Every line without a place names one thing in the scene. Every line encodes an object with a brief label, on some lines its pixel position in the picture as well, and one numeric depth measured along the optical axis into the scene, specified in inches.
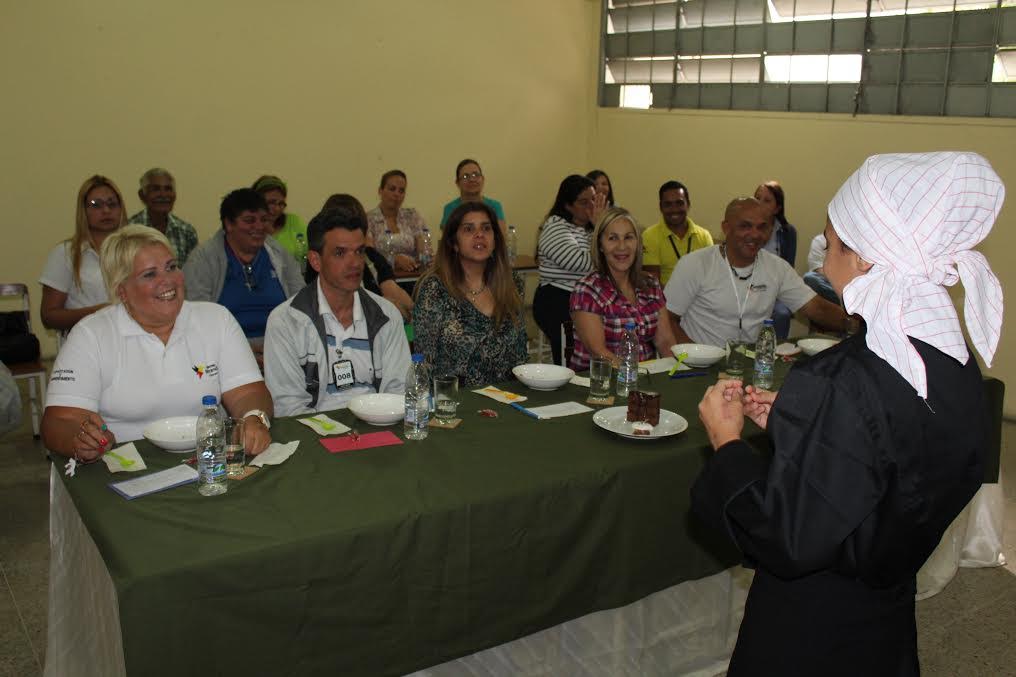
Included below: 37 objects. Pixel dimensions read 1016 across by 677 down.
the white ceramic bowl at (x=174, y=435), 85.7
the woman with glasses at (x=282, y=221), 212.8
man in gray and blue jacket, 111.4
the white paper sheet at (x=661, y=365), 126.4
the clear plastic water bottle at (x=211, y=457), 77.4
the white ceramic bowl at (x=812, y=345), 139.7
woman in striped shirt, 187.9
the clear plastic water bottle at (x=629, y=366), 115.8
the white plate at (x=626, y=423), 94.7
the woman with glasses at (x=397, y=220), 240.4
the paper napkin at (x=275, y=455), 84.0
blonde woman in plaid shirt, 138.3
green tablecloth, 65.0
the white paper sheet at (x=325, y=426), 93.5
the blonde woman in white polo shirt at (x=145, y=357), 91.8
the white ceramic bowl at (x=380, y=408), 95.8
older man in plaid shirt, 195.6
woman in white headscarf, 48.4
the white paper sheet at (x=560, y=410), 102.7
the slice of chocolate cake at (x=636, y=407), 97.9
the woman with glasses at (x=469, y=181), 255.4
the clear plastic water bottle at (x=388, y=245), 238.2
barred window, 210.2
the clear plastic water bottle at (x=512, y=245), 245.8
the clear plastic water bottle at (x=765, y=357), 122.9
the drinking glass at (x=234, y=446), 81.5
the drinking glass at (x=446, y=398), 97.7
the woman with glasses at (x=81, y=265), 167.8
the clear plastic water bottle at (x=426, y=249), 241.3
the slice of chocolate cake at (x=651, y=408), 97.1
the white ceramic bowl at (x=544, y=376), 112.4
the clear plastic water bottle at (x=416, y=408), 92.9
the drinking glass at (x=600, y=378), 109.3
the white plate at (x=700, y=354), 128.6
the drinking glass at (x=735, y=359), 126.3
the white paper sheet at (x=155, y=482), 75.9
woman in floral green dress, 128.5
